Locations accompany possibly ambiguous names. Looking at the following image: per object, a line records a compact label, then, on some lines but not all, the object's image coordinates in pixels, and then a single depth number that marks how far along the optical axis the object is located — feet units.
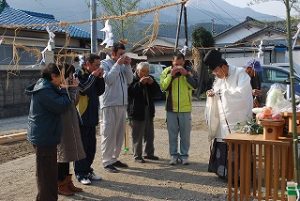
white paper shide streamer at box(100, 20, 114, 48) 19.71
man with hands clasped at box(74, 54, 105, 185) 19.43
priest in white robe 18.60
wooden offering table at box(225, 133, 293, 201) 14.48
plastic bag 14.67
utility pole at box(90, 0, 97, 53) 44.86
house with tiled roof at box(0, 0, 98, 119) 47.29
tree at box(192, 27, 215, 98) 68.74
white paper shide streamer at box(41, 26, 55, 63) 18.61
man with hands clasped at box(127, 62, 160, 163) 23.56
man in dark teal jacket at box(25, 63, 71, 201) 15.23
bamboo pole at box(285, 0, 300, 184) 9.78
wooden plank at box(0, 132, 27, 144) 30.73
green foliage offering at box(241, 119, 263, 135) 15.80
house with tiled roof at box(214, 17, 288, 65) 61.26
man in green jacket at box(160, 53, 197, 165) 22.49
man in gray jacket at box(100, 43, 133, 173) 21.20
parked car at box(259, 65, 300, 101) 43.37
